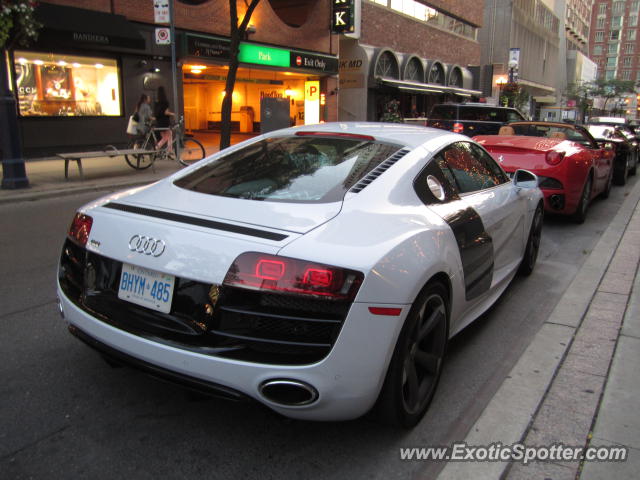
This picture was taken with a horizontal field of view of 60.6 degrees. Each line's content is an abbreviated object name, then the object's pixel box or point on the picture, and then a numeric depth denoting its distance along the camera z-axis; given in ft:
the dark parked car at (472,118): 53.62
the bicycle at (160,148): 43.91
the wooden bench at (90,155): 34.88
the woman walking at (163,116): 47.39
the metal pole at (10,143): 31.58
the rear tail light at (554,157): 24.47
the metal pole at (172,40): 43.47
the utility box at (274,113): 60.29
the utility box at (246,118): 94.68
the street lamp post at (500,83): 145.48
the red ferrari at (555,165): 24.61
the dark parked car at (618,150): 41.78
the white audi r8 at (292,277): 7.48
